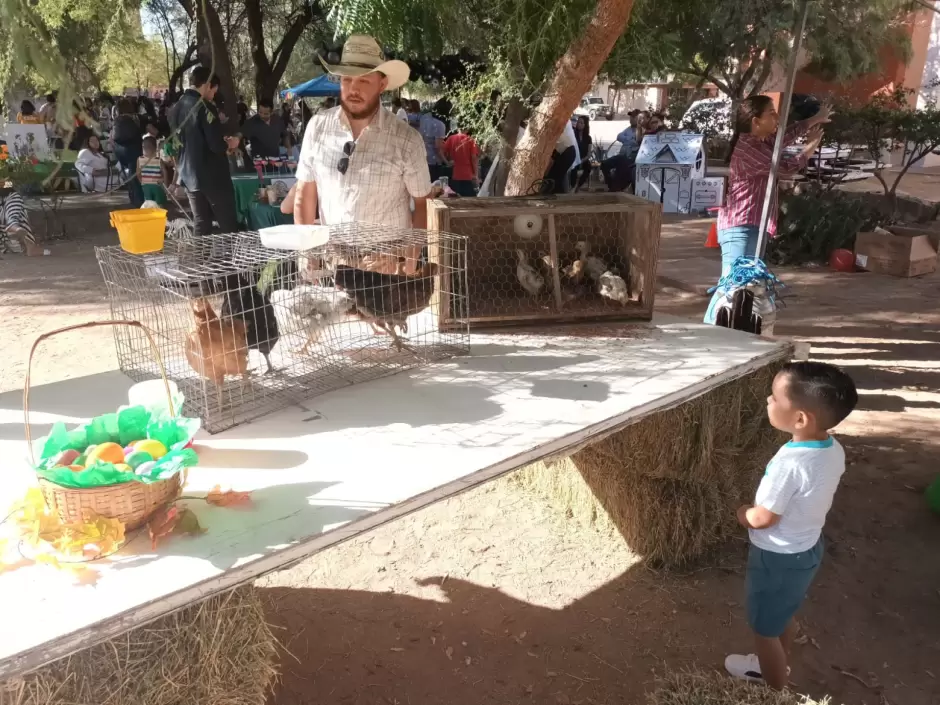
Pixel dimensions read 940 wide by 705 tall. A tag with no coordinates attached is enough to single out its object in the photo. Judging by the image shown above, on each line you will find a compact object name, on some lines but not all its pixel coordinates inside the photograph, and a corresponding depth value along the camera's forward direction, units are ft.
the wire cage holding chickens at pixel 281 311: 6.38
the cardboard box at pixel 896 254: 22.08
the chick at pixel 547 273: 9.41
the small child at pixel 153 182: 26.84
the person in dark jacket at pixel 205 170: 18.54
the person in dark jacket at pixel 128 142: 31.32
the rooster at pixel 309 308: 7.25
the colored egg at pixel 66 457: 4.70
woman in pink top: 12.55
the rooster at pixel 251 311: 6.51
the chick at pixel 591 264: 9.40
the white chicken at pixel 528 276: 9.27
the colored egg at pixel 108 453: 4.71
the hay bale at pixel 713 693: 5.89
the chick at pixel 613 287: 9.17
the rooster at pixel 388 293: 7.55
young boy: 6.04
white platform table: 4.16
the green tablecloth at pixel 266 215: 21.89
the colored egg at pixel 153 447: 4.80
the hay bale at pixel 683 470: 8.83
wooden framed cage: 8.89
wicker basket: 4.37
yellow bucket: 6.30
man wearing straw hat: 9.20
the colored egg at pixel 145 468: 4.53
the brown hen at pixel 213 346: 6.18
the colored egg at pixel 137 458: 4.68
